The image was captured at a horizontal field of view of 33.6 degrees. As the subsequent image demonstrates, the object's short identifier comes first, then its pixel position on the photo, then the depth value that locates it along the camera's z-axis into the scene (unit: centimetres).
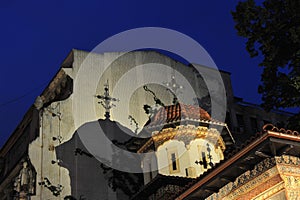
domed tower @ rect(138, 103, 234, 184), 2500
